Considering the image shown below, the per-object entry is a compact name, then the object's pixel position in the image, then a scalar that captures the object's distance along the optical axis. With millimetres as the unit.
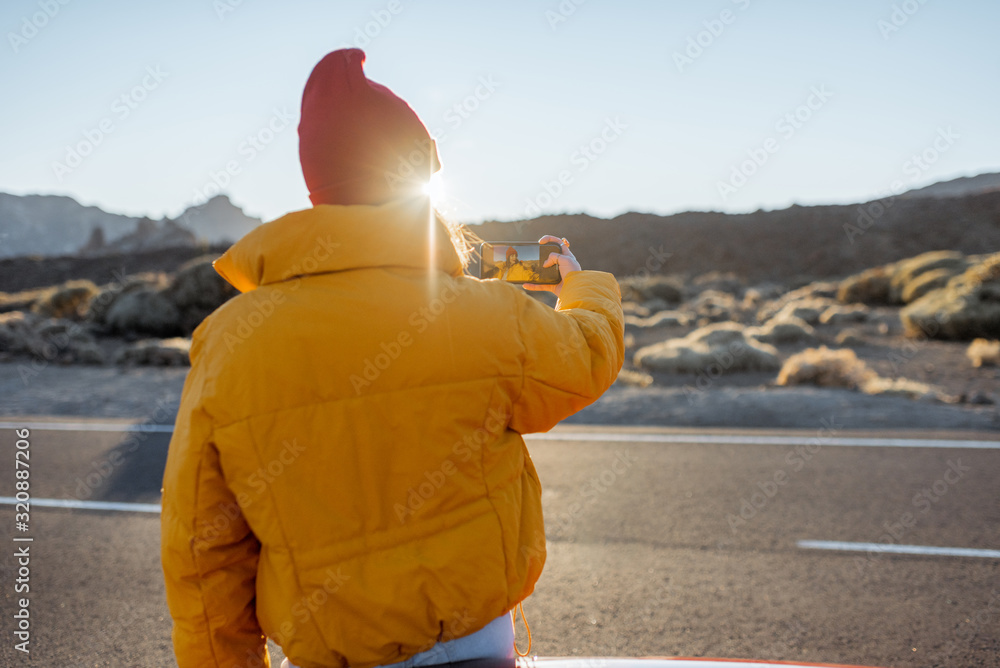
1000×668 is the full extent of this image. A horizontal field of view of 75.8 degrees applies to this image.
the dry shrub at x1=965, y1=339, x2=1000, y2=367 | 11156
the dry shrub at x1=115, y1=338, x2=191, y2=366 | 12820
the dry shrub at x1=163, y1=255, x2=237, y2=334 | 19422
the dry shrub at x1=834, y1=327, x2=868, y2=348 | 14676
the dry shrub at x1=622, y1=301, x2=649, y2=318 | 22641
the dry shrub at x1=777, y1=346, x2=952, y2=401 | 8883
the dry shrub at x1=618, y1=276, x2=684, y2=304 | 28703
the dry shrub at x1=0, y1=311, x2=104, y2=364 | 13203
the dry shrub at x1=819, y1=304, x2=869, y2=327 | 18686
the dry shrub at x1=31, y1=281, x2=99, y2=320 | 21312
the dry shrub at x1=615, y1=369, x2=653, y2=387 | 10406
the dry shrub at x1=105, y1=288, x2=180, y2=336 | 17984
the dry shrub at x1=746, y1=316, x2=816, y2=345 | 15727
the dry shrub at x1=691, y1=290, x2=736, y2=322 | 21495
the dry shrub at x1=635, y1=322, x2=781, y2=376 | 11836
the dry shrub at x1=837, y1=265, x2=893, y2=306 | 25031
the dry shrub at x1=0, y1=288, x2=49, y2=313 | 22812
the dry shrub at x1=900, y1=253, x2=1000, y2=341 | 14562
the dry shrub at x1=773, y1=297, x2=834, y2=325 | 19250
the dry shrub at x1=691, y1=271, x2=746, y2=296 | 34656
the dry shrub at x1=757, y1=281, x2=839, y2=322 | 22388
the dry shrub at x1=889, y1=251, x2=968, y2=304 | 24047
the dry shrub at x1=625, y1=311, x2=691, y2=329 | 18891
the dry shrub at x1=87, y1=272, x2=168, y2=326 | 18797
